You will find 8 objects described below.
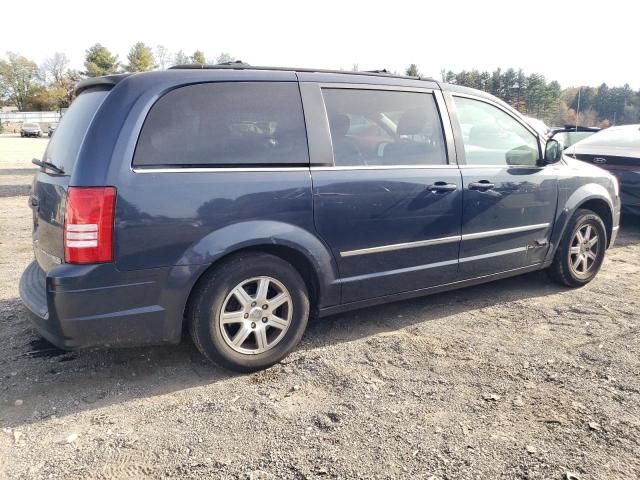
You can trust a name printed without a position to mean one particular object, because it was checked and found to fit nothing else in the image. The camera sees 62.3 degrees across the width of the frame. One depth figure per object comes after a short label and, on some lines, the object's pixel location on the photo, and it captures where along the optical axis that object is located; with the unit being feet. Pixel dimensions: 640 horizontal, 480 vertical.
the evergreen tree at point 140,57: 212.15
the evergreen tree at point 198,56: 223.04
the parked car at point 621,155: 23.53
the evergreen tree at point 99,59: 217.97
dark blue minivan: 9.40
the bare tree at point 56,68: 269.64
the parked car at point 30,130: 152.66
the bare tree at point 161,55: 260.09
